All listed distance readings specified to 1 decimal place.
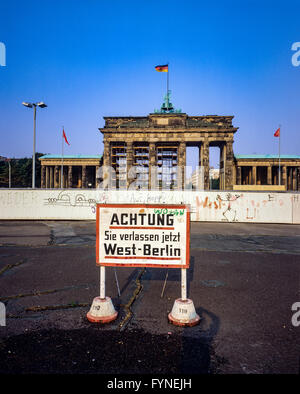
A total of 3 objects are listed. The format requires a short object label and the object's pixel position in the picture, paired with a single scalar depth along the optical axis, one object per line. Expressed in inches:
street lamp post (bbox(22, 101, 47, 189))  659.8
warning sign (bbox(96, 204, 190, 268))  143.9
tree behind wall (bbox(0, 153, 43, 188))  2489.1
